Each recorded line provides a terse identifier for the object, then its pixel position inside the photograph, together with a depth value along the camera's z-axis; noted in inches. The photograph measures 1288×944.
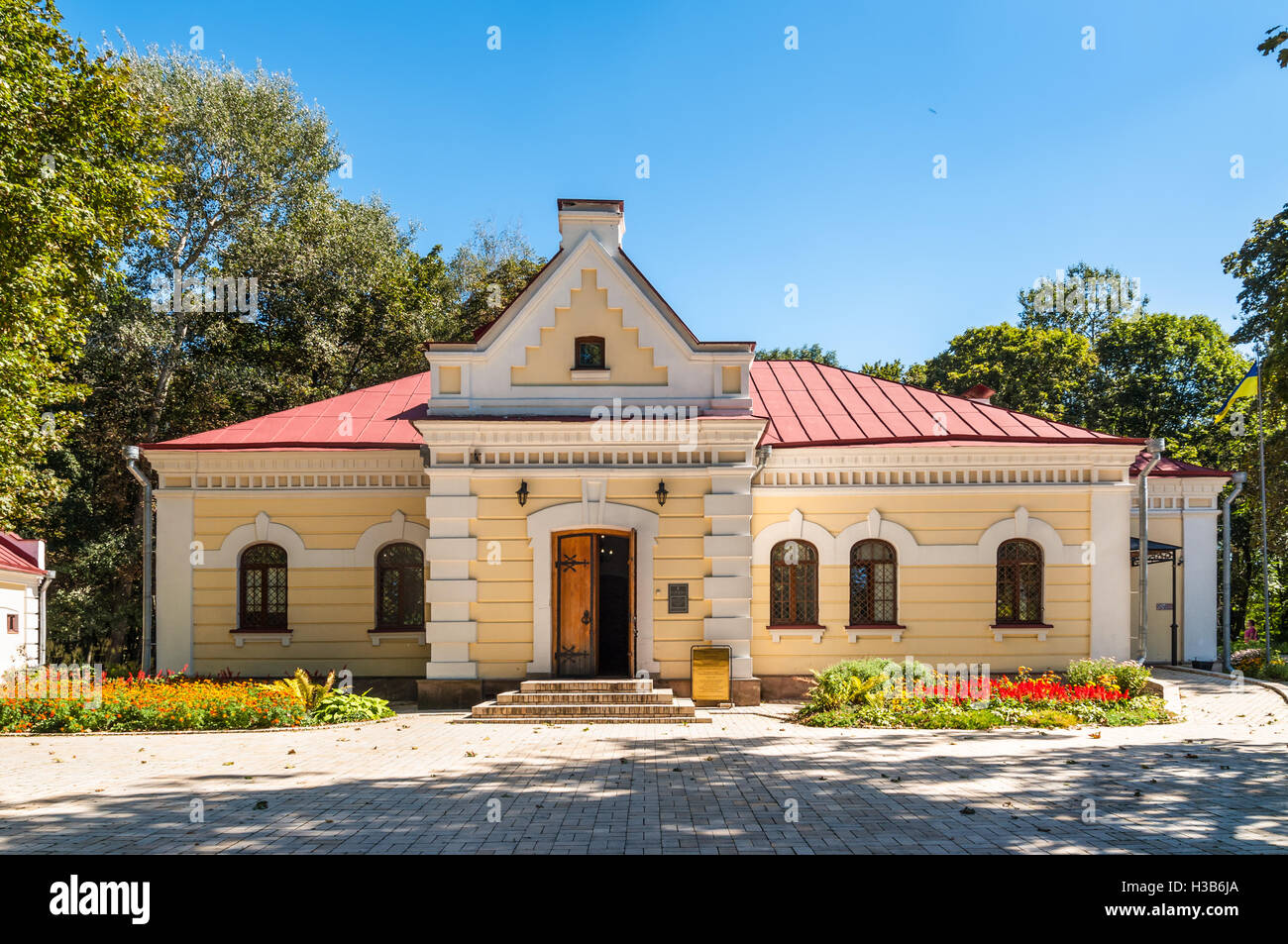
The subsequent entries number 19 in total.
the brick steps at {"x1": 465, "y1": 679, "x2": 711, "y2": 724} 522.6
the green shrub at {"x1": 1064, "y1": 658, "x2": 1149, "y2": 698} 542.9
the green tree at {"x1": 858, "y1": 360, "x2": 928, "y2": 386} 1605.6
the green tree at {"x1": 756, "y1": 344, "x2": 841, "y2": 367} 2294.5
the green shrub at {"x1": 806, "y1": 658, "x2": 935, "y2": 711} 515.5
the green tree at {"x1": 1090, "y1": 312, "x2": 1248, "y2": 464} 1371.8
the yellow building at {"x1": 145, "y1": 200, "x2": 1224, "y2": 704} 569.6
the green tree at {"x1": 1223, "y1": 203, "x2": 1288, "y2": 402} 940.0
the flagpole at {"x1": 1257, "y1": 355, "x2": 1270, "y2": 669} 744.3
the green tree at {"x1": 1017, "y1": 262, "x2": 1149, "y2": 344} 1681.8
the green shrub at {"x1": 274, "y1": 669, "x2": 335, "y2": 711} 525.7
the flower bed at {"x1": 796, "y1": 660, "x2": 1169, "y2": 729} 489.4
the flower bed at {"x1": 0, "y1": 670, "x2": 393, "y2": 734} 492.4
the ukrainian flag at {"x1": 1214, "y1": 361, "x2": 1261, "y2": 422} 784.3
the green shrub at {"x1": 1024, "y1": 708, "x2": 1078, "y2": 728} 482.0
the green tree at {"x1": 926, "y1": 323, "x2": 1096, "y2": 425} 1411.2
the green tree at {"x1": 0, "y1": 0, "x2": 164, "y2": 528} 560.7
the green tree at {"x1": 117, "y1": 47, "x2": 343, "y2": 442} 1010.1
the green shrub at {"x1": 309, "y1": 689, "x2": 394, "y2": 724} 520.7
